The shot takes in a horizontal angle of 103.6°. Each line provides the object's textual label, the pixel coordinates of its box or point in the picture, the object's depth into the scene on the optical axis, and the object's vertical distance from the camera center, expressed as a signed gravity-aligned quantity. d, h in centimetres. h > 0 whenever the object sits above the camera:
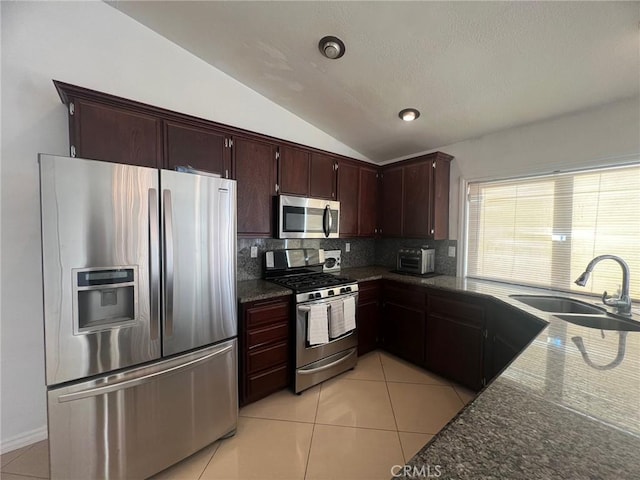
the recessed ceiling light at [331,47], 178 +134
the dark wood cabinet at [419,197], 286 +44
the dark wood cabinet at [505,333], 170 -74
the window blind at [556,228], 200 +6
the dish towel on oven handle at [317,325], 223 -83
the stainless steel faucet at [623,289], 168 -37
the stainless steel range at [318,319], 223 -80
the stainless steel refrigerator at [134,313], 122 -46
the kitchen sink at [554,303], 203 -59
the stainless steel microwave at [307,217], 249 +16
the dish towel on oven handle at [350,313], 247 -79
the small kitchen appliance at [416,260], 294 -32
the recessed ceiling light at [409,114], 242 +117
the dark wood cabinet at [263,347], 202 -97
